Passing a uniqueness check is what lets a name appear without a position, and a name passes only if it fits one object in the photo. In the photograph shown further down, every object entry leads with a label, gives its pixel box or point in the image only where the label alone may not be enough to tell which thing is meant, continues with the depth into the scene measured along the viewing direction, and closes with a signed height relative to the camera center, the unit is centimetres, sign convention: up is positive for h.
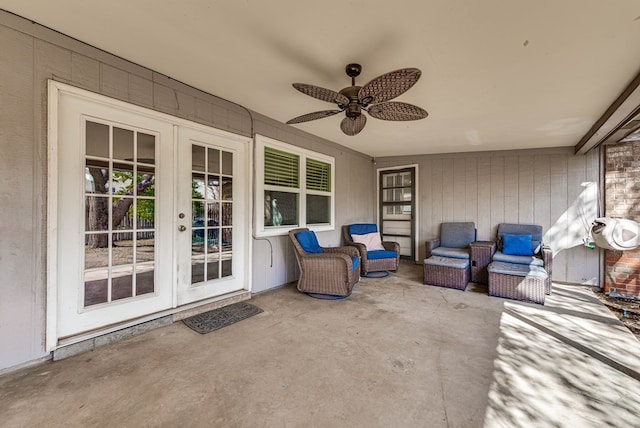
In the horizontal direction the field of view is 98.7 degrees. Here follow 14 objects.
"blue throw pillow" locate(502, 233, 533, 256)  438 -52
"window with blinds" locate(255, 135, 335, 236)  378 +39
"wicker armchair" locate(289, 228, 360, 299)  354 -78
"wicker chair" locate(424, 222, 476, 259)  504 -49
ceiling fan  190 +93
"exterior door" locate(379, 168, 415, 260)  605 +12
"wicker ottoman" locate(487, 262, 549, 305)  346 -90
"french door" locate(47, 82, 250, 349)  219 +0
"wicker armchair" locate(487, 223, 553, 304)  352 -74
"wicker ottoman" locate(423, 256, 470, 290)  407 -90
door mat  271 -111
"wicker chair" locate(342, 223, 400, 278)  462 -76
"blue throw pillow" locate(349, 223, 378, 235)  520 -30
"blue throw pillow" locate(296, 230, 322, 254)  391 -42
